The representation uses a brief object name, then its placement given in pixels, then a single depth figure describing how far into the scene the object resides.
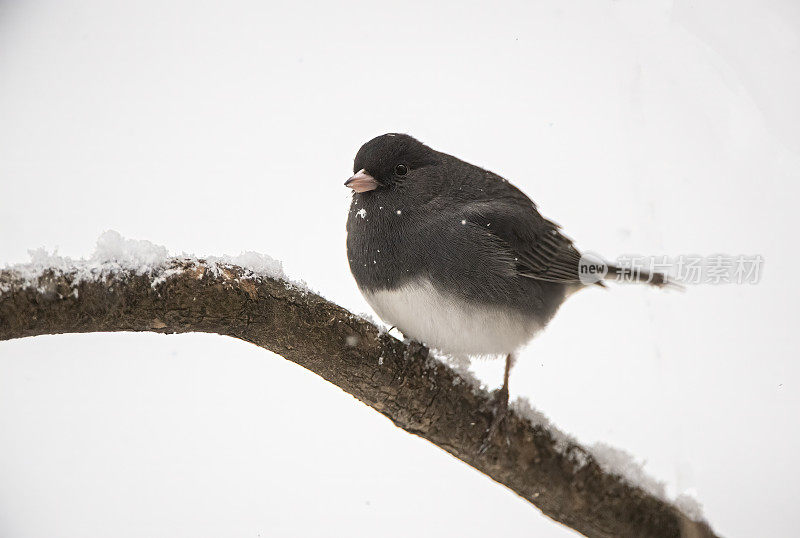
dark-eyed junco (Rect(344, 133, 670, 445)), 4.17
